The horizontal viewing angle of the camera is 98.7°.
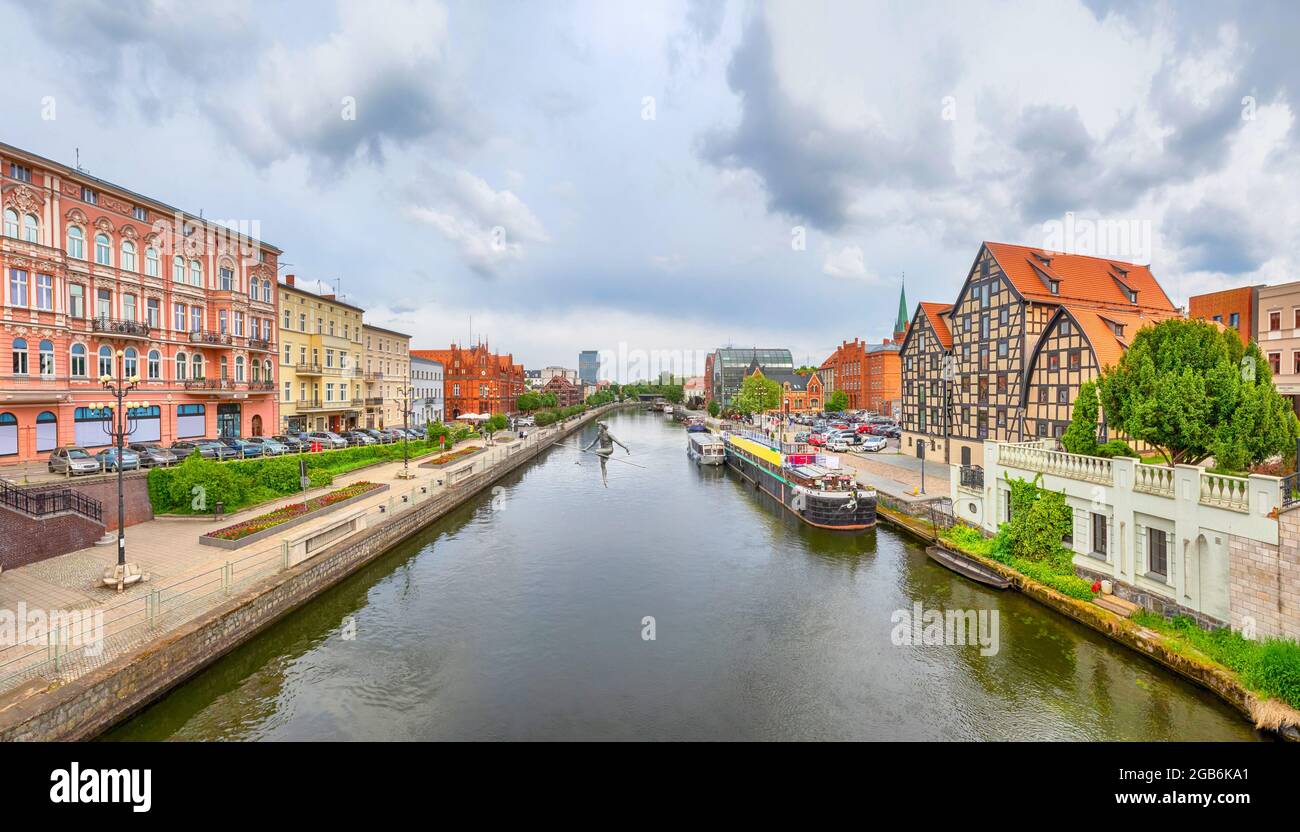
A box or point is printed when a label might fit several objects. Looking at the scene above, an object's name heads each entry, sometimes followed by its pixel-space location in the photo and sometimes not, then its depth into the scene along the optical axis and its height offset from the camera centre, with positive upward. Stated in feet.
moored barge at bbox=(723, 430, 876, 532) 87.40 -14.29
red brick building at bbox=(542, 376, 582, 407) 500.74 +16.56
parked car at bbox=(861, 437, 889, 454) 154.81 -10.78
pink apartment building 83.97 +17.46
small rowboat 60.70 -18.87
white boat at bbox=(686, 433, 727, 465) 177.06 -14.43
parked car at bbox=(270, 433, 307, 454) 117.39 -7.42
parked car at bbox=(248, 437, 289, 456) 108.27 -7.68
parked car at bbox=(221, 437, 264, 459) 102.94 -7.35
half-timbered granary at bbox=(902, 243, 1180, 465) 100.01 +12.94
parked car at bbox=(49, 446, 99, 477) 74.09 -7.24
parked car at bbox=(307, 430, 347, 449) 131.95 -7.52
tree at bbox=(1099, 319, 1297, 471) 50.78 +0.48
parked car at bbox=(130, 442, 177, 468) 84.02 -7.23
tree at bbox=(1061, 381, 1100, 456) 66.33 -2.36
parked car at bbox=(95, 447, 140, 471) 77.87 -7.33
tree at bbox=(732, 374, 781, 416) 277.64 +5.44
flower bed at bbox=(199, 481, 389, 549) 61.36 -13.98
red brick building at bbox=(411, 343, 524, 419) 279.69 +13.79
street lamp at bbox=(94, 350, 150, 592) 46.36 -13.90
